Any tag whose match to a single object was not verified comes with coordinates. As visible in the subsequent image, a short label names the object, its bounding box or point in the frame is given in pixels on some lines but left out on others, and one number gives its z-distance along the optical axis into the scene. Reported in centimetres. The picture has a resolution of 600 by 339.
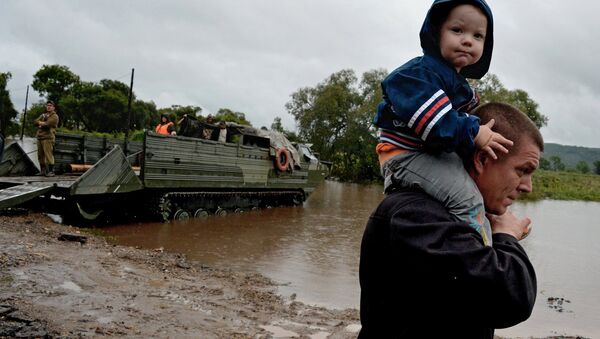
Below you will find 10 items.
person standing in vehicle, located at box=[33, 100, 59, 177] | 1235
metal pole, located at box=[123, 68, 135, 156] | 1297
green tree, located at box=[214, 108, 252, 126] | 5444
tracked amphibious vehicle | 1133
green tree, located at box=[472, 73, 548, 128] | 4016
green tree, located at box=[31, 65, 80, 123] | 4347
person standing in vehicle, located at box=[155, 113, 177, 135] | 1510
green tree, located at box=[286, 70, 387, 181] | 4303
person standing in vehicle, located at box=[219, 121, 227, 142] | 1605
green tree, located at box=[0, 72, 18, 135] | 3209
